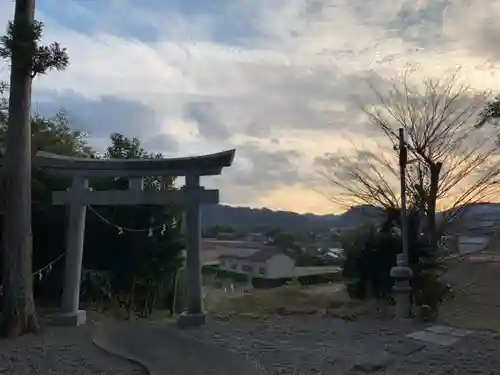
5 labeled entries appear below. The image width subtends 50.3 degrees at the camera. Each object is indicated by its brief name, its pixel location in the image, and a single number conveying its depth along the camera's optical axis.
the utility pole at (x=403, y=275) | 6.29
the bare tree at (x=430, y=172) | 8.88
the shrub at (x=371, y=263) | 8.72
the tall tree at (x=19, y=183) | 6.04
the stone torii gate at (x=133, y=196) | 6.78
